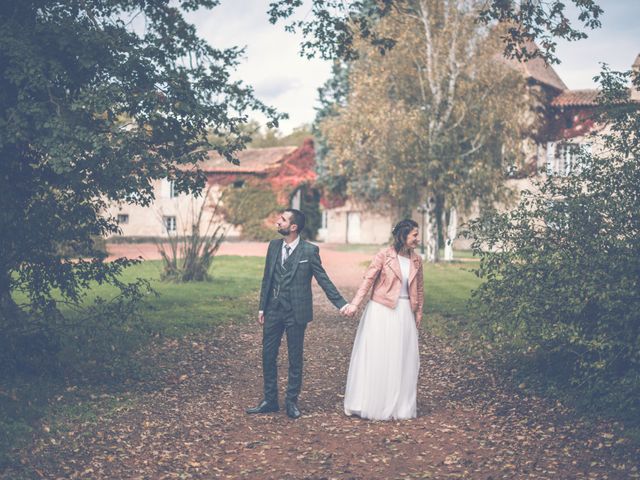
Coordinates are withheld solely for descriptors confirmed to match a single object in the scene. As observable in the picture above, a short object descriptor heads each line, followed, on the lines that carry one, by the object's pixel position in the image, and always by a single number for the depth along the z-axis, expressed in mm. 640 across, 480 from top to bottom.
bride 6555
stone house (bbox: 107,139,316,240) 39219
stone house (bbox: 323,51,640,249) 30609
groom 6594
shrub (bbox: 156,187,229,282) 17078
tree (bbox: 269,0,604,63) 9383
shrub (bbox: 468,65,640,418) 6145
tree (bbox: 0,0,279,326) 6410
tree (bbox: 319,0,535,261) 23719
